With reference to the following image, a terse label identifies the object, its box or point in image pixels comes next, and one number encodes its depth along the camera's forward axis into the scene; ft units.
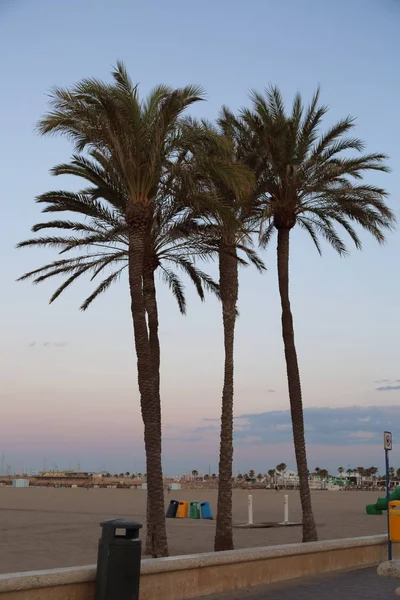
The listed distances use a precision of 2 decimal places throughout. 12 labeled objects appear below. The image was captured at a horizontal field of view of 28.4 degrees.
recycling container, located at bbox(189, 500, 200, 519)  122.57
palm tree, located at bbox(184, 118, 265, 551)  64.44
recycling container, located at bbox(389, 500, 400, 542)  57.28
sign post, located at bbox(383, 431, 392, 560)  54.16
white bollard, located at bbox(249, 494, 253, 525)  103.92
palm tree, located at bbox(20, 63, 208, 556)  61.26
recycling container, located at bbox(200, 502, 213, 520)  122.52
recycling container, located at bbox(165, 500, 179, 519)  121.70
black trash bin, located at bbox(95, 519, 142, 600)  32.99
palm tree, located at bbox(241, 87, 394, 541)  75.82
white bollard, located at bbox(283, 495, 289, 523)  107.85
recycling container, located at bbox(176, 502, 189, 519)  122.11
